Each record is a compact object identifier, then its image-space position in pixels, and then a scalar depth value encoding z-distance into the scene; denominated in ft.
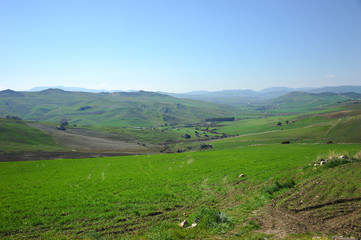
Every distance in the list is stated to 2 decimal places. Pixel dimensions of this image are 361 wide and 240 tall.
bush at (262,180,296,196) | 63.04
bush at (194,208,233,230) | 44.36
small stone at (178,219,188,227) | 45.79
